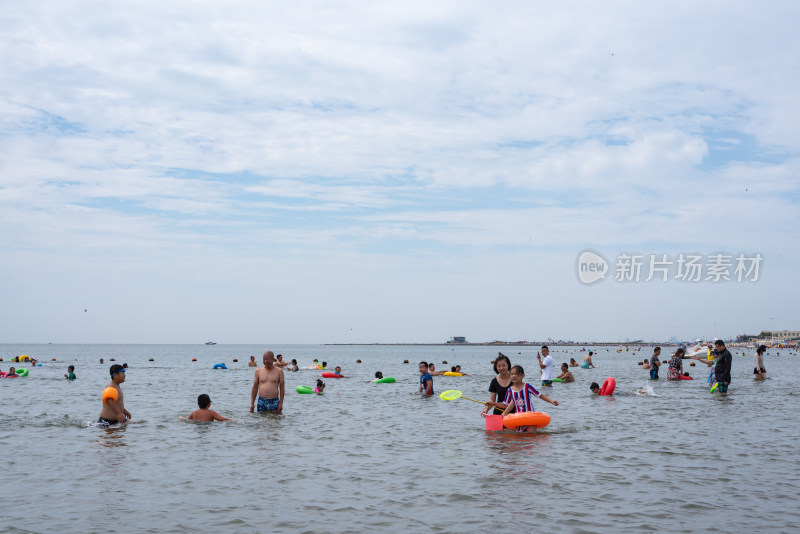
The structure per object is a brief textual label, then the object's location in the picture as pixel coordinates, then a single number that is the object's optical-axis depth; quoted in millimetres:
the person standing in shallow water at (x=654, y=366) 34250
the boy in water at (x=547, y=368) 27941
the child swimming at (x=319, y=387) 28314
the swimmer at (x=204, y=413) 17875
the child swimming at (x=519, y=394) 14414
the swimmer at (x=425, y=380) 26516
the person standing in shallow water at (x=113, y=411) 16250
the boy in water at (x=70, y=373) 38275
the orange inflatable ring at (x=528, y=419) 14562
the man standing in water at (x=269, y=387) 17391
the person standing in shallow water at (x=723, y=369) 24812
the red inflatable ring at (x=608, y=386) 26203
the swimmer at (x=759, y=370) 35219
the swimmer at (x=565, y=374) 34312
